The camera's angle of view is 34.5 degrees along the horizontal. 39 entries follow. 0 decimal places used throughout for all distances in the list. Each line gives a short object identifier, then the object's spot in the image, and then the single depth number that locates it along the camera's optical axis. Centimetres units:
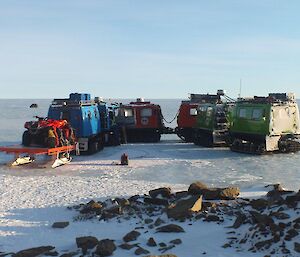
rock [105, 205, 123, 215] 1020
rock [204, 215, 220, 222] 934
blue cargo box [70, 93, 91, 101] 2246
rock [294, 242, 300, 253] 729
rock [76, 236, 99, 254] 821
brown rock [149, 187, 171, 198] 1140
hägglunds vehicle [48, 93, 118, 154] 2069
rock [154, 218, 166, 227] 934
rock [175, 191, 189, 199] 1127
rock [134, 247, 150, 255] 794
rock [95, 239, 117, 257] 794
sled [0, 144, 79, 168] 1669
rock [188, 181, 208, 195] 1121
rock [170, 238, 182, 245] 825
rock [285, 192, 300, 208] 940
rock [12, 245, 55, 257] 795
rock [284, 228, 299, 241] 774
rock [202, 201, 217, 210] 1005
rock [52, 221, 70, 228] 959
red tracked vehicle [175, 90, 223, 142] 2586
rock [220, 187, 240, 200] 1097
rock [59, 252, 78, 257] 796
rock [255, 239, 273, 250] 767
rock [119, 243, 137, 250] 821
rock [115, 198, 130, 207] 1076
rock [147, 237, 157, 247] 829
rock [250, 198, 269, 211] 981
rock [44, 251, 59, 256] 806
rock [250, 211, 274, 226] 838
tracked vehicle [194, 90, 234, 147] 2331
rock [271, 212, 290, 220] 865
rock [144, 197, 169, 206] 1096
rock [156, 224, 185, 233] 888
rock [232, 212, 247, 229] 883
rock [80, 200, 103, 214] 1044
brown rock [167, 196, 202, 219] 960
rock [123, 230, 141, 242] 858
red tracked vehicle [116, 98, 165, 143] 2580
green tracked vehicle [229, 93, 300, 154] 2073
